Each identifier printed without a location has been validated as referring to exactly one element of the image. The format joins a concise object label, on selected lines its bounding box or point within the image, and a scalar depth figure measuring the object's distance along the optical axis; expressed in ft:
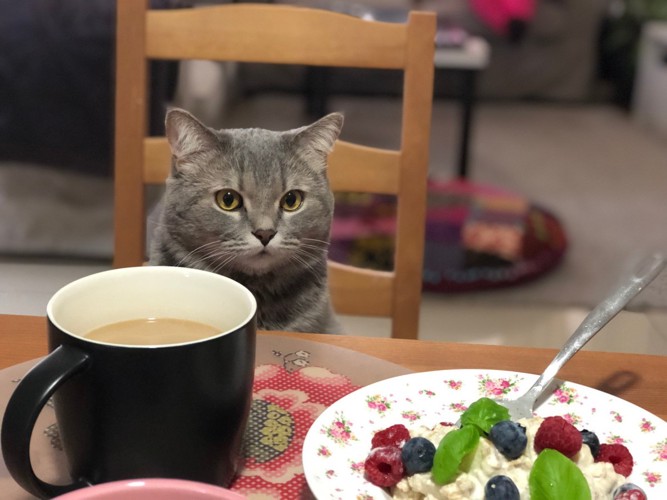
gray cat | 2.50
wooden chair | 3.11
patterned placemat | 1.69
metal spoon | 1.91
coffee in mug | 1.66
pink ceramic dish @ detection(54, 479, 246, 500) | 1.17
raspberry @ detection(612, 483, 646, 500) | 1.54
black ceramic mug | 1.36
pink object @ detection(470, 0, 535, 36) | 8.64
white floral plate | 1.64
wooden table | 2.11
